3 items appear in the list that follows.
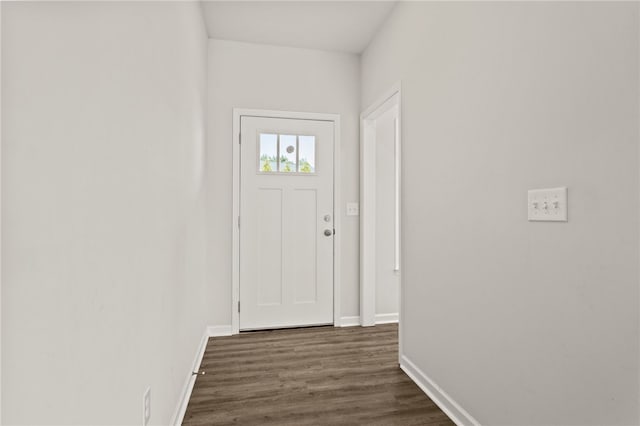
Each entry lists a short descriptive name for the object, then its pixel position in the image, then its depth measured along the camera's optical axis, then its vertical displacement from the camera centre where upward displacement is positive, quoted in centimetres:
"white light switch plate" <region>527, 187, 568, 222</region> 119 +4
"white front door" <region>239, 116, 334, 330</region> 314 -6
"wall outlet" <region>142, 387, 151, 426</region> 119 -66
